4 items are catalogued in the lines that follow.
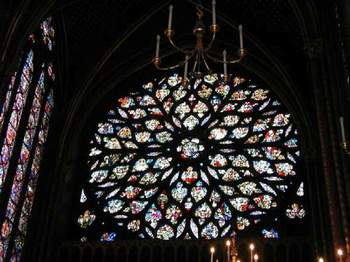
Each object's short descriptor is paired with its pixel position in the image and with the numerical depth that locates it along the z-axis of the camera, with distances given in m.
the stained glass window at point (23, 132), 13.03
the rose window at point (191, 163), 14.16
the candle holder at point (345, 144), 8.28
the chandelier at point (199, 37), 9.34
